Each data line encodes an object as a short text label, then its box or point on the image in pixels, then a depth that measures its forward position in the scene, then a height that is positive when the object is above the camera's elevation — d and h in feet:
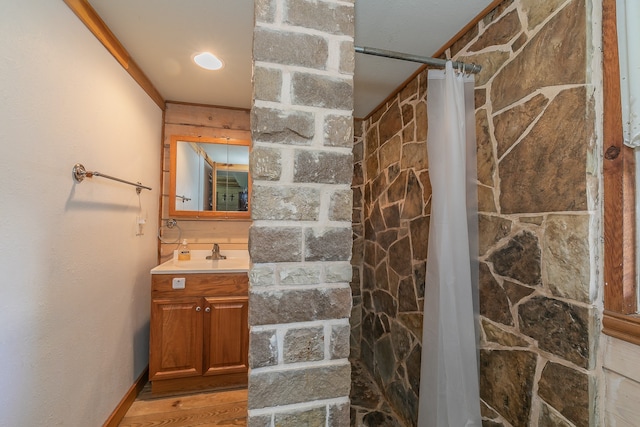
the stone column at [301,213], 2.20 +0.09
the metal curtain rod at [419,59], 3.29 +2.22
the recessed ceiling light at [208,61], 5.35 +3.33
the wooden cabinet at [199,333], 6.10 -2.57
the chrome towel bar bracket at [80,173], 4.08 +0.75
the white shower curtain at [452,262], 3.64 -0.51
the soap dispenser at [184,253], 7.34 -0.85
